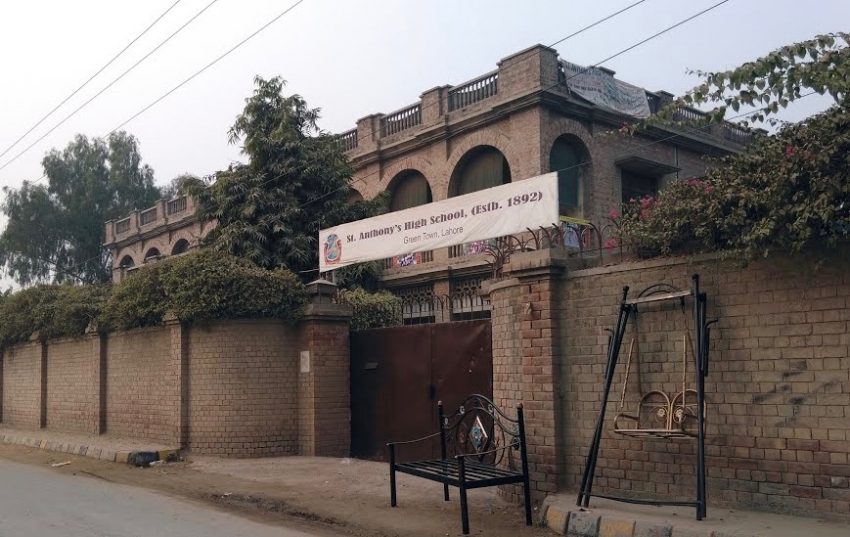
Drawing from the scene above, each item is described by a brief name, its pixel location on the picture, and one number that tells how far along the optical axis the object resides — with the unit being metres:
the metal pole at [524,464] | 7.95
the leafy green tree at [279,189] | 18.97
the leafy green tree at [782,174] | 6.36
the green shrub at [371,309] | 14.93
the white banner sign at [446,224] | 10.73
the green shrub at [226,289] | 13.41
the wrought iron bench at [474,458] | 7.71
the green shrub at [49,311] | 18.72
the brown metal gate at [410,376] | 11.38
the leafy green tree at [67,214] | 42.44
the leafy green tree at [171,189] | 47.69
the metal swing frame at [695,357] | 6.85
